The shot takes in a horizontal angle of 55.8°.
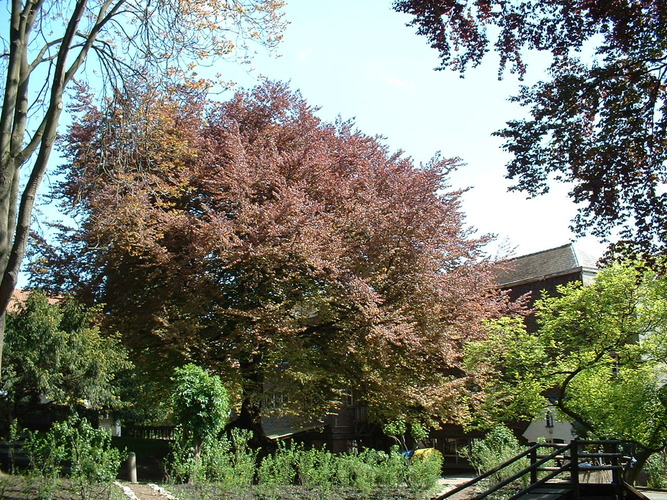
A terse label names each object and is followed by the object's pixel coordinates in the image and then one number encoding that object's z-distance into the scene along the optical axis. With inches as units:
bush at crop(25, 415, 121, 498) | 382.3
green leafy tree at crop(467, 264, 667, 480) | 524.1
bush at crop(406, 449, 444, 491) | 542.6
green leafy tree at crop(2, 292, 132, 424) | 589.9
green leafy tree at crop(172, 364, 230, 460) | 495.8
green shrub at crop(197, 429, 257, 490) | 438.9
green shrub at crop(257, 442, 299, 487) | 469.1
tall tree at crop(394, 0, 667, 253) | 319.0
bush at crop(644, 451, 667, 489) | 716.0
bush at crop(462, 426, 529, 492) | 593.6
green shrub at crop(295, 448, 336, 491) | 480.4
